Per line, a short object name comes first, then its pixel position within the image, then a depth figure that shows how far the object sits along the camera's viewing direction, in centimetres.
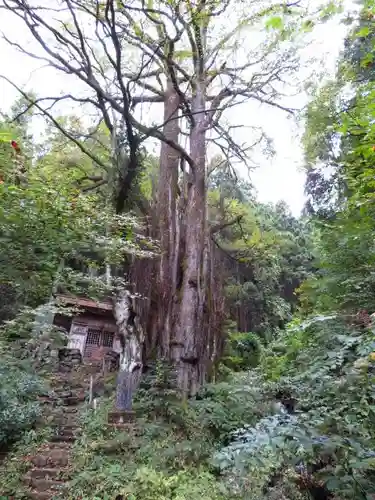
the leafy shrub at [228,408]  554
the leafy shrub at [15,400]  578
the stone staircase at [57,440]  467
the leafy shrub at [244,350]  1113
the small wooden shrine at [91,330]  1332
